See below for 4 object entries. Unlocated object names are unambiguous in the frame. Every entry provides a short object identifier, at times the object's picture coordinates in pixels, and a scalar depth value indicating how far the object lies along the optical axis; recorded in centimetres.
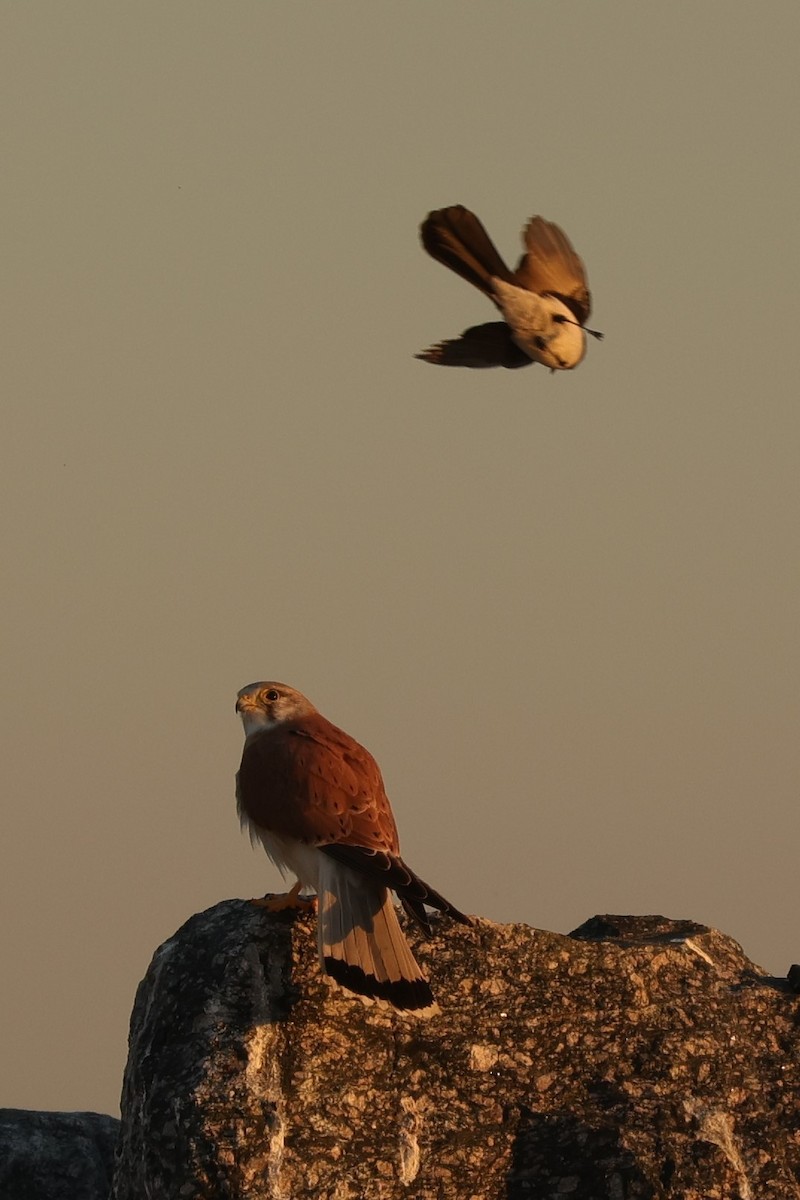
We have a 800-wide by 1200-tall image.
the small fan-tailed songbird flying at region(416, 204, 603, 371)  2070
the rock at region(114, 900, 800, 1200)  1184
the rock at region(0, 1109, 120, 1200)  1633
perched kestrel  1268
